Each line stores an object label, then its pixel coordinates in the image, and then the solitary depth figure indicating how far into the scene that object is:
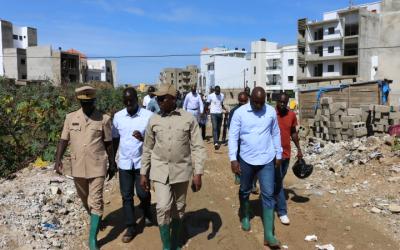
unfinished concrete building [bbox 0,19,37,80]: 67.94
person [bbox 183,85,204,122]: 11.70
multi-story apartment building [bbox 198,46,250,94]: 79.38
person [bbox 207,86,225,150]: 11.82
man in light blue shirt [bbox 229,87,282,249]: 5.06
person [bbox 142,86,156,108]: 11.10
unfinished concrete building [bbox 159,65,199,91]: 116.81
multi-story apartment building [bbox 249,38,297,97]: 71.75
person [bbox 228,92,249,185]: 8.12
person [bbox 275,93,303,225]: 5.94
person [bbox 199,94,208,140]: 12.23
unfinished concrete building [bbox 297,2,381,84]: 54.31
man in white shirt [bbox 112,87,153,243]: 5.16
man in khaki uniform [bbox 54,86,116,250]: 4.80
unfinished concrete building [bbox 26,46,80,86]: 66.69
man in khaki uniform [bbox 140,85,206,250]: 4.50
